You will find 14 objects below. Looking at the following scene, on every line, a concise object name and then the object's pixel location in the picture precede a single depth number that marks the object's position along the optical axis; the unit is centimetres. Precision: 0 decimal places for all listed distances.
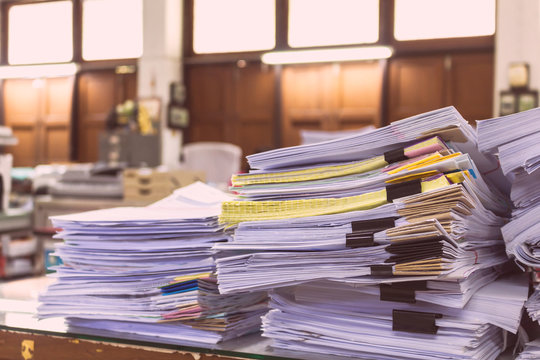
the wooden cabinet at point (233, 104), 789
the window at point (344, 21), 726
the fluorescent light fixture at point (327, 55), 719
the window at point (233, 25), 779
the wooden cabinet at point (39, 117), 892
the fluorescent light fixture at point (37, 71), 883
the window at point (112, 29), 845
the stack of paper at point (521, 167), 69
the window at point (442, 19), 687
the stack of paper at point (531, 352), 67
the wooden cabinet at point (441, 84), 698
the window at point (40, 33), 896
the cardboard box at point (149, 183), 397
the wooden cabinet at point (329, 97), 740
